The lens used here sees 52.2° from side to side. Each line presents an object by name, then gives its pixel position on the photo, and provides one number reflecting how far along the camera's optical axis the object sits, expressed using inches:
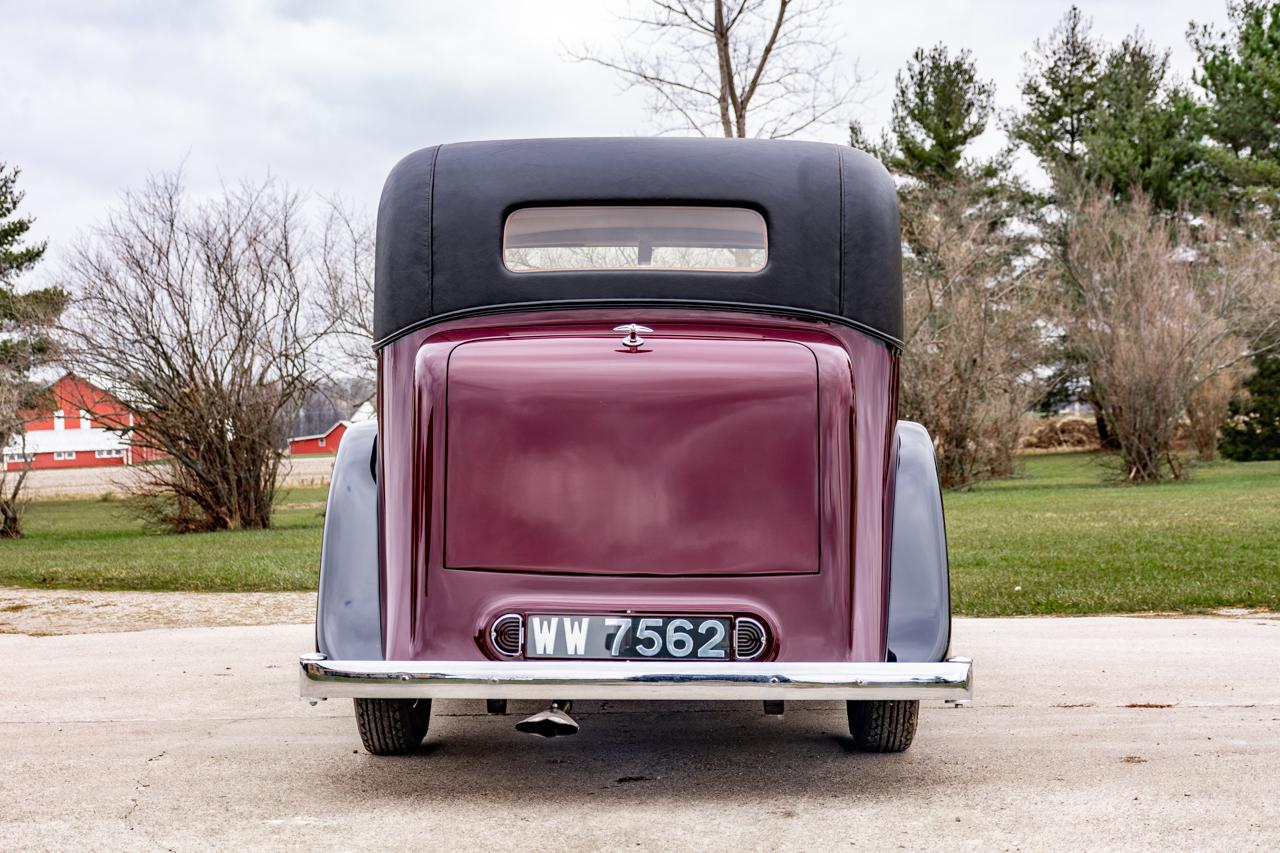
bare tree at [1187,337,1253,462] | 1424.7
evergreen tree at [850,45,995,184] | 1771.7
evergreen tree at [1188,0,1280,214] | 1477.6
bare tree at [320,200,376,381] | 826.8
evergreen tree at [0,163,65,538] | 738.8
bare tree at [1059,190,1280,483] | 999.6
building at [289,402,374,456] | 3004.4
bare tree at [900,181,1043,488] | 1027.3
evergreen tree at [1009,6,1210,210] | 1651.1
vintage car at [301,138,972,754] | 143.7
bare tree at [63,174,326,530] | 730.2
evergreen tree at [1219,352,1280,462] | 1501.0
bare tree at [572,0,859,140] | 826.2
